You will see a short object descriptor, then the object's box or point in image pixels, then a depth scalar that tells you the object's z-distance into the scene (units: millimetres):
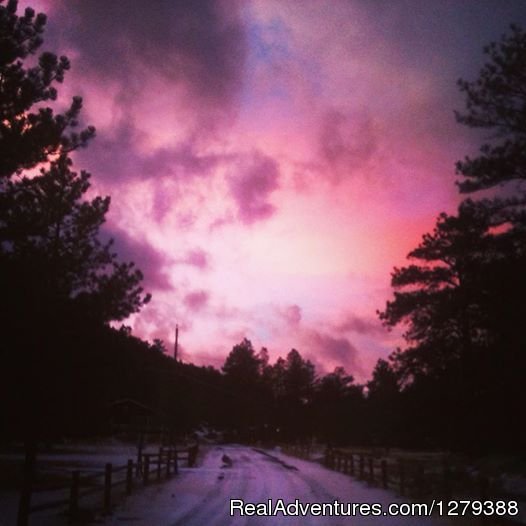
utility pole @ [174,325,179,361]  62919
